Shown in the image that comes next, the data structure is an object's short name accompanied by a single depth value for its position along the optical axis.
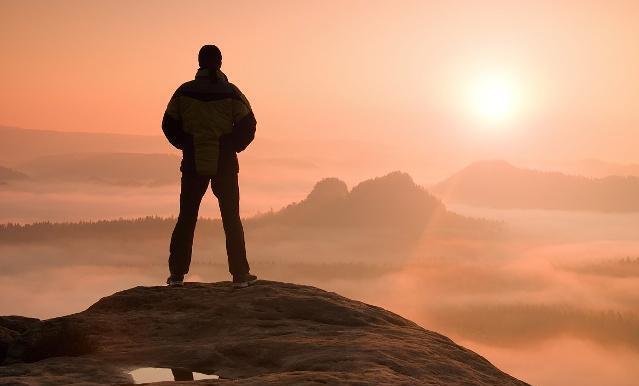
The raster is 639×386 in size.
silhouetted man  10.57
